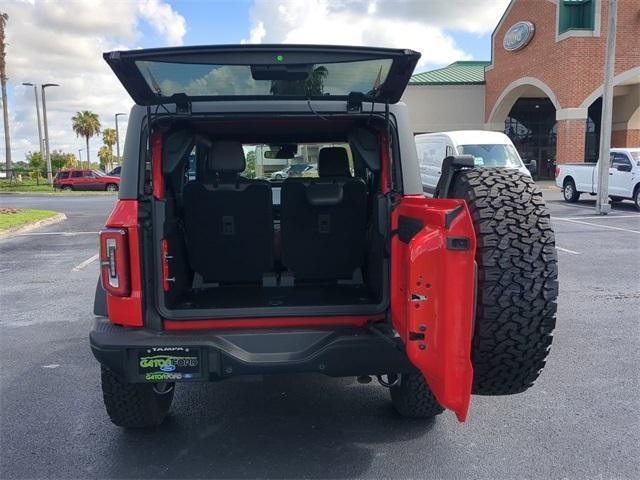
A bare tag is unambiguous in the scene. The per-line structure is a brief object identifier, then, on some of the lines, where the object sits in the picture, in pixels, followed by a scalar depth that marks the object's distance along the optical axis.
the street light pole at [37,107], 34.25
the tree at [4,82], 36.78
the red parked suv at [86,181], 34.19
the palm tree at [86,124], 73.25
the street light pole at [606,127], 14.76
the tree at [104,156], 90.44
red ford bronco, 2.49
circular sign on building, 26.53
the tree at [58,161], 50.82
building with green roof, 30.11
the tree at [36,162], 45.22
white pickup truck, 16.25
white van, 15.47
